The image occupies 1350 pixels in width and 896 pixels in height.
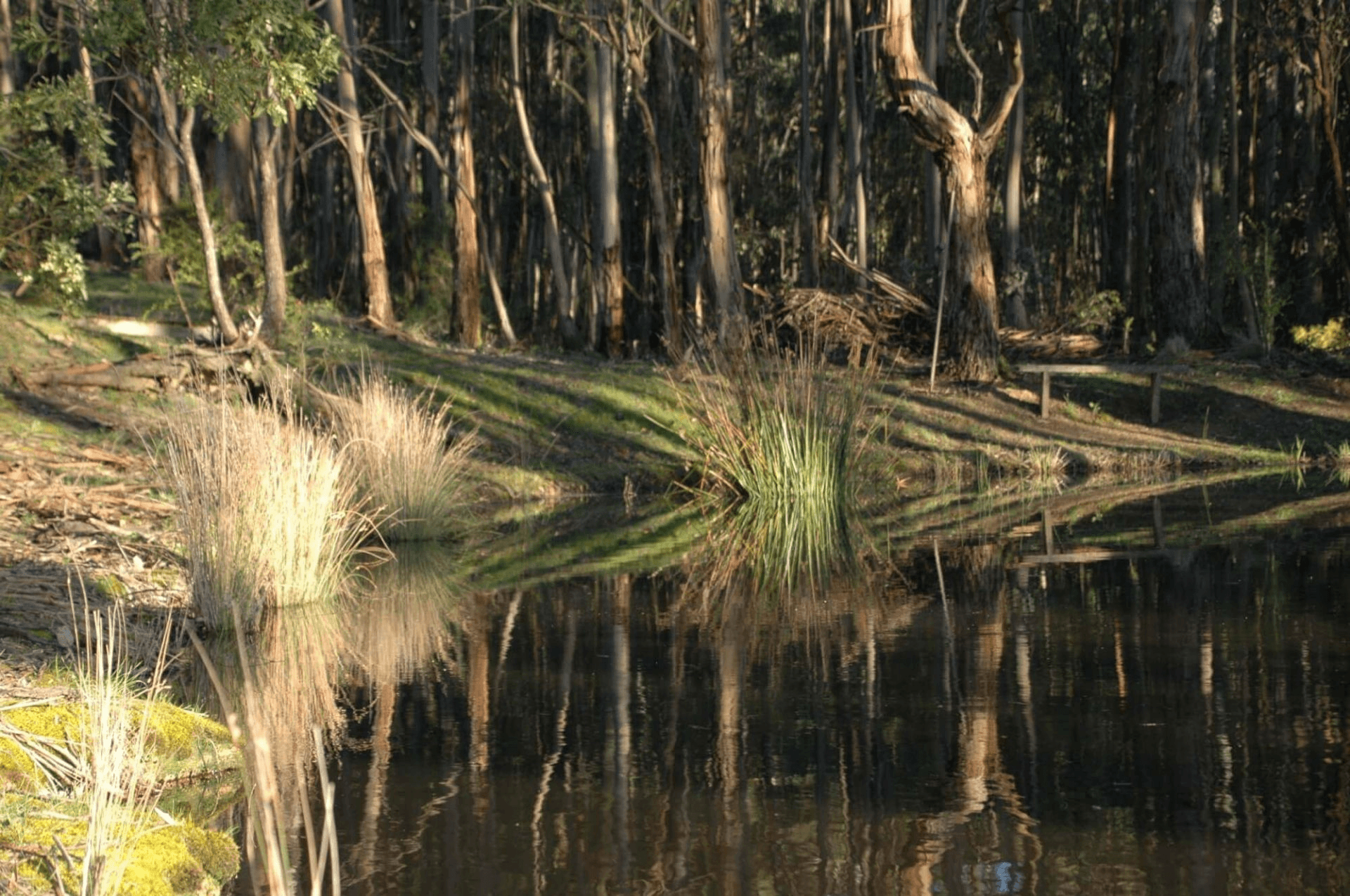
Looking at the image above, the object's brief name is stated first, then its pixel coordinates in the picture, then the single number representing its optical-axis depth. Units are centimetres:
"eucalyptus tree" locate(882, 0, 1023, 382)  1967
